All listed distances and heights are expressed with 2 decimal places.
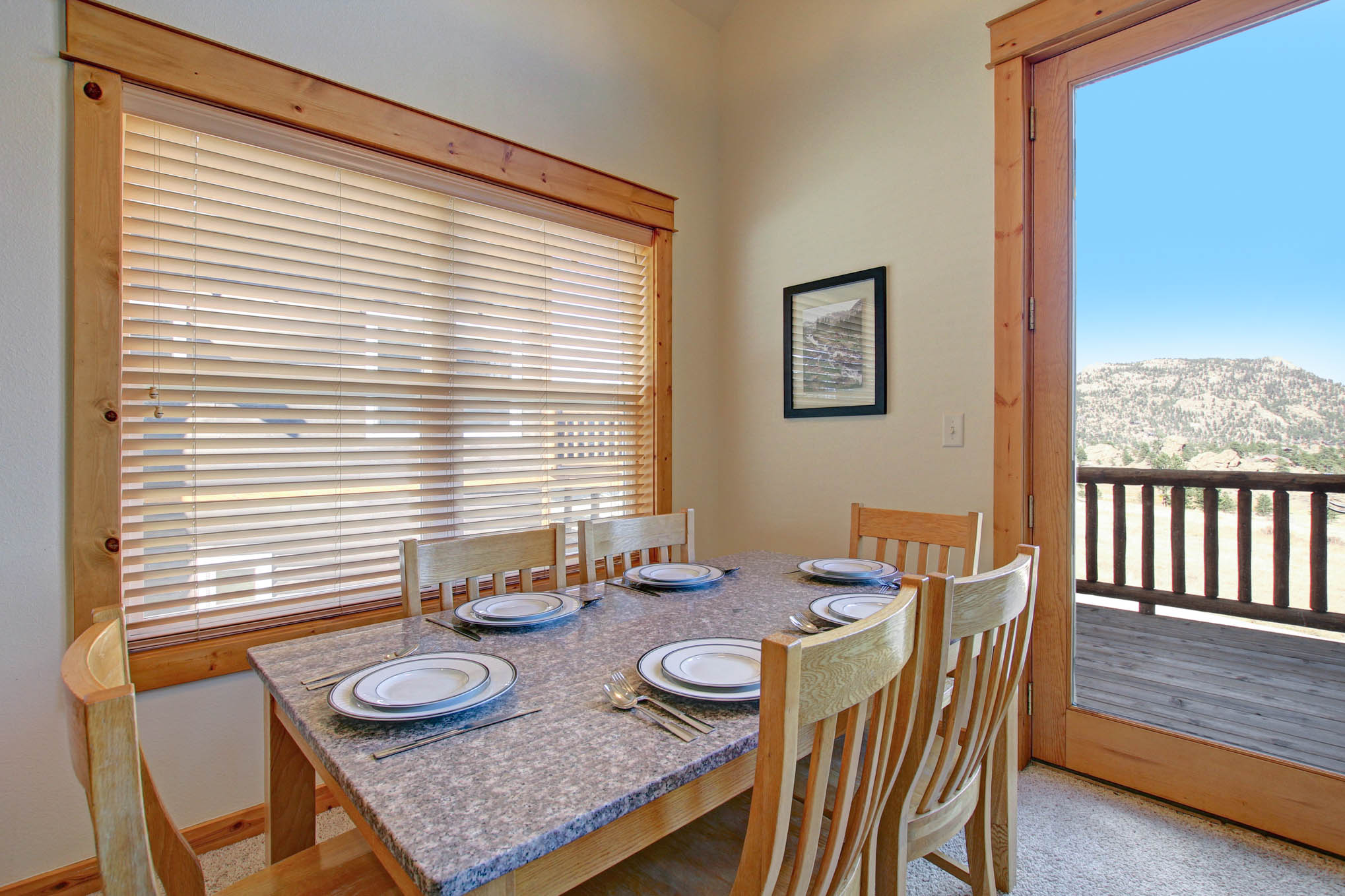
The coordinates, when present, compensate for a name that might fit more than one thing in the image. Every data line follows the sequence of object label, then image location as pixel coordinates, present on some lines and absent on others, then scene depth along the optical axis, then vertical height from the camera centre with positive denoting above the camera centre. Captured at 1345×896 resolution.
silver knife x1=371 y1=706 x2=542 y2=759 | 0.84 -0.40
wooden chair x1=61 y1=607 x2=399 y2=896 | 0.62 -0.34
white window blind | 1.75 +0.24
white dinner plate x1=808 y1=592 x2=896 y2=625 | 1.35 -0.36
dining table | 0.68 -0.41
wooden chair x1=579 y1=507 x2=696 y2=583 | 1.86 -0.28
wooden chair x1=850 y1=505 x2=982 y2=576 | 1.79 -0.25
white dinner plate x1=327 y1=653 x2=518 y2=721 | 0.91 -0.38
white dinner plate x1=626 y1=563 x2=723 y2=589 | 1.69 -0.36
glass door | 1.71 +0.12
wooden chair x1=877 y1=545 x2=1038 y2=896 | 0.99 -0.46
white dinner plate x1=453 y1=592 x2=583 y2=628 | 1.36 -0.37
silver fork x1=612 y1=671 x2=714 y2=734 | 0.91 -0.40
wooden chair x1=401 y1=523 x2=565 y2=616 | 1.49 -0.29
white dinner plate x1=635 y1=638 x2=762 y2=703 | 0.97 -0.38
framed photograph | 2.53 +0.44
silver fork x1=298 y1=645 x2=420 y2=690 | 1.04 -0.39
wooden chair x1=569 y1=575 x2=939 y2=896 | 0.66 -0.41
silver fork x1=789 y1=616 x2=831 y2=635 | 1.31 -0.37
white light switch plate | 2.29 +0.08
